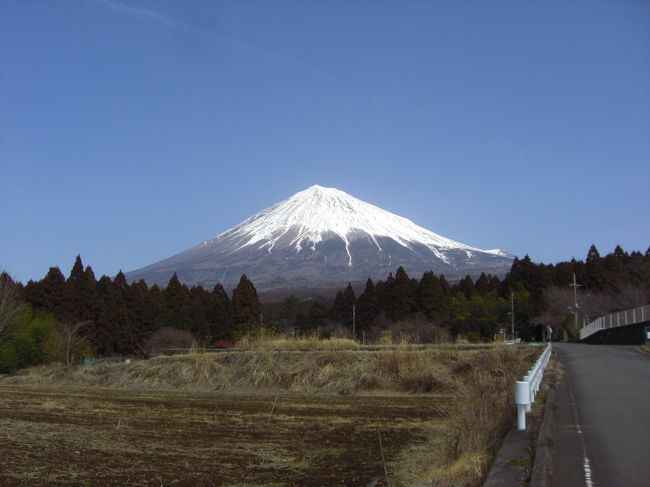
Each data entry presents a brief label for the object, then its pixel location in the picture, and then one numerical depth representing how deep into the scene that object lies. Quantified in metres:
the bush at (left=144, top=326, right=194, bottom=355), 52.03
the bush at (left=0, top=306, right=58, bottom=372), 42.69
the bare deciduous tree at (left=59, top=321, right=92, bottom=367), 40.00
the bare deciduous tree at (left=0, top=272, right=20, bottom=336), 42.66
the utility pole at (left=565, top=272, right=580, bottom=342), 62.56
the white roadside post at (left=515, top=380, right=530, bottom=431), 7.68
